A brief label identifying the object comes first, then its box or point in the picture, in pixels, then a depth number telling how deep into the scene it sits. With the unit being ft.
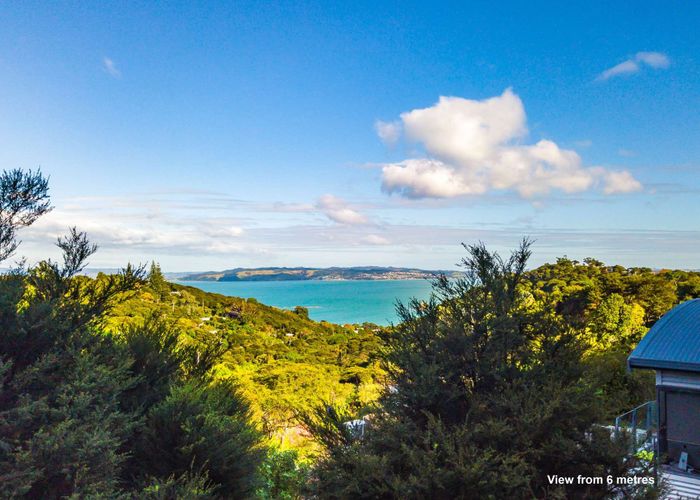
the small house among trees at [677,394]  28.78
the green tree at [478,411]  14.40
